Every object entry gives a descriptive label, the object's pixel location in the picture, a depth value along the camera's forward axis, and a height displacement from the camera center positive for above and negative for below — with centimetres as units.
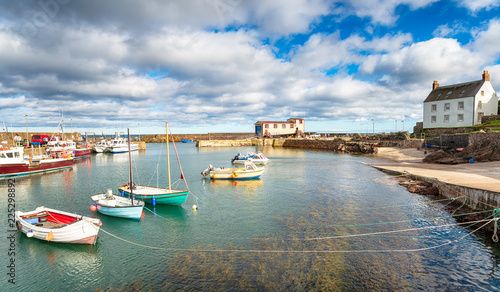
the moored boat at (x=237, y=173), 3366 -489
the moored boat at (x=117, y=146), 8138 -248
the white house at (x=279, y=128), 10825 +348
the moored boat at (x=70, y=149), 5900 -237
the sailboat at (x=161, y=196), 2208 -512
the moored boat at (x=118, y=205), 1881 -522
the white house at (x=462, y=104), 5072 +615
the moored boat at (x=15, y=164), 3731 -369
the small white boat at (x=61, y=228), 1457 -538
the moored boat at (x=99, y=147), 8425 -269
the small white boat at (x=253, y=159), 4953 -446
